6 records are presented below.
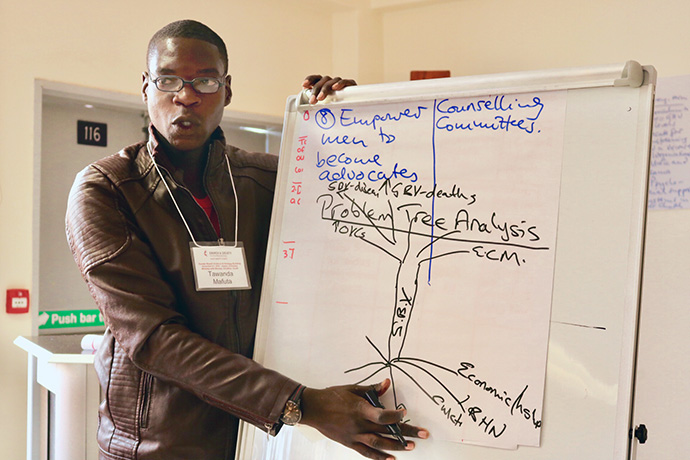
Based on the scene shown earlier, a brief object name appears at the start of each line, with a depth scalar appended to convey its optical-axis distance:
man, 1.23
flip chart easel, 1.11
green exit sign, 3.20
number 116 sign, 3.38
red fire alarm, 2.90
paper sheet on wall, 2.77
